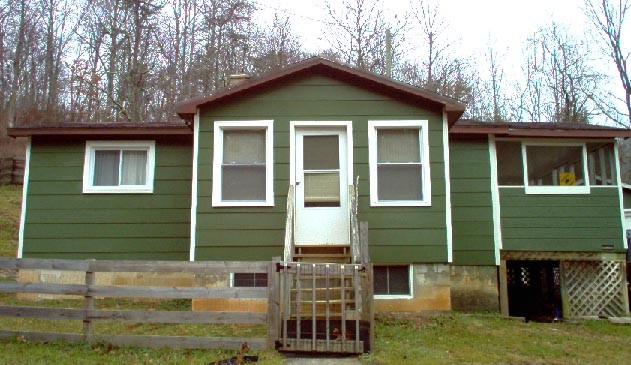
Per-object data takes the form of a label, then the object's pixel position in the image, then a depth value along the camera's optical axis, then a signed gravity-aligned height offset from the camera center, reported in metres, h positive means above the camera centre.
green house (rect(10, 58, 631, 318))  9.10 +1.02
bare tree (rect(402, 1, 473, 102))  24.69 +8.02
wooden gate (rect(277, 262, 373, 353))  6.19 -0.91
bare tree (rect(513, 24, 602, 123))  25.25 +7.74
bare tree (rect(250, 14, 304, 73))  24.45 +9.35
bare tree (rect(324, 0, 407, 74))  23.66 +8.96
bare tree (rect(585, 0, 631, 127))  23.81 +8.87
